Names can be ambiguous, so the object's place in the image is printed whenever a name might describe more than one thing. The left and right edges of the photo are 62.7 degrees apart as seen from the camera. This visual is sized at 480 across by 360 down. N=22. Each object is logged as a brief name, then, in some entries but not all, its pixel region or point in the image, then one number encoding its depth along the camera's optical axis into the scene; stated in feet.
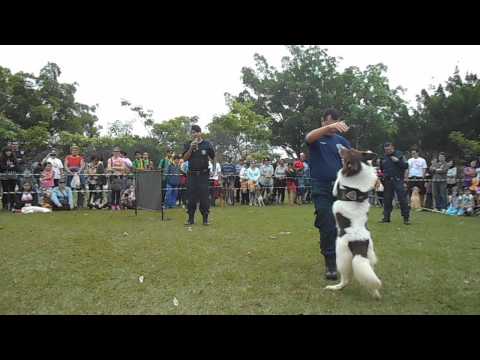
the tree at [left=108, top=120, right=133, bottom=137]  146.72
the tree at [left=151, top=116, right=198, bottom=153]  139.54
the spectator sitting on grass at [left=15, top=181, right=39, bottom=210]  44.47
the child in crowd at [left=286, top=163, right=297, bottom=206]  60.29
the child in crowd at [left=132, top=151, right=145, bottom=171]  51.03
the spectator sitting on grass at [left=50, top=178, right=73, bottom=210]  44.68
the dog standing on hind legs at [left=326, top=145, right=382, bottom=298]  13.71
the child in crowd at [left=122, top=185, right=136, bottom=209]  46.29
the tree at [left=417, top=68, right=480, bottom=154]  84.89
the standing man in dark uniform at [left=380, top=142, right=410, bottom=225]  34.88
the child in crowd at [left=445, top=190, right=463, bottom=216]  44.85
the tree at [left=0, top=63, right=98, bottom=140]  110.01
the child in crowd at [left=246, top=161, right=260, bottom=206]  57.00
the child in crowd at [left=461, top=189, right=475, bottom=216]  43.45
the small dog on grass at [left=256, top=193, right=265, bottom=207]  57.16
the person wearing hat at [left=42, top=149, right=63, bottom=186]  45.58
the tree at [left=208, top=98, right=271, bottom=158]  120.16
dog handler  16.57
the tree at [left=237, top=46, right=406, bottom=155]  134.00
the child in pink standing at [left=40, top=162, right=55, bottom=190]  44.78
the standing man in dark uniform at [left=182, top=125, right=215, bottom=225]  30.89
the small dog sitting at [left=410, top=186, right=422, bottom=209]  52.03
